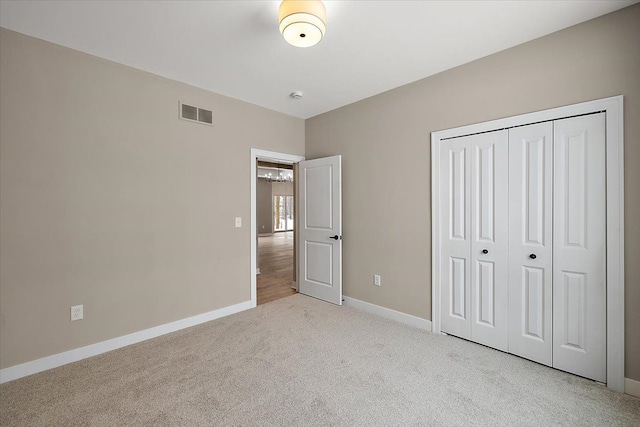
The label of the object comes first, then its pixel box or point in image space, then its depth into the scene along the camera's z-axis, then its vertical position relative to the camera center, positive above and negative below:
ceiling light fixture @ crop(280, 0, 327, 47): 1.75 +1.21
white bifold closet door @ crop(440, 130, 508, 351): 2.59 -0.27
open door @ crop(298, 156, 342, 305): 3.88 -0.25
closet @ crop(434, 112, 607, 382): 2.15 -0.27
